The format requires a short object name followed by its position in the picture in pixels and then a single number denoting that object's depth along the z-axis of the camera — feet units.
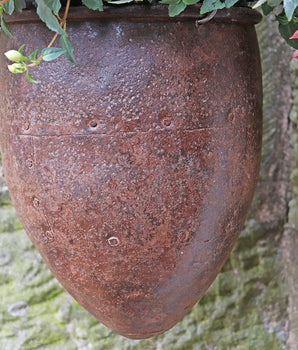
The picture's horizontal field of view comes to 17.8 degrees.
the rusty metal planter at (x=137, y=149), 3.00
